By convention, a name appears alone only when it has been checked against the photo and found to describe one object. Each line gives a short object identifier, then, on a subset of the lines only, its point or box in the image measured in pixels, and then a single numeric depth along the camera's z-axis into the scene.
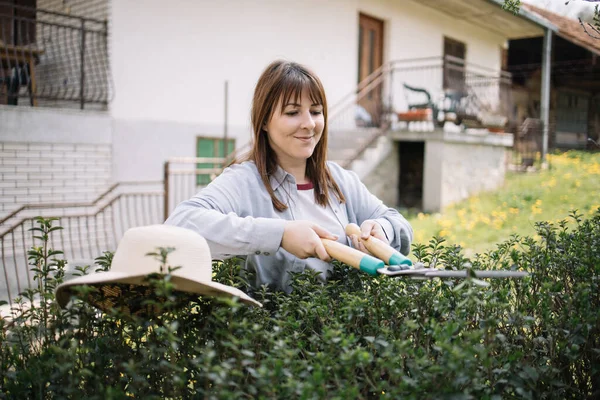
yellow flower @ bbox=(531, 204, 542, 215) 9.54
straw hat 1.71
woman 2.15
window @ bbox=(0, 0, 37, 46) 9.55
